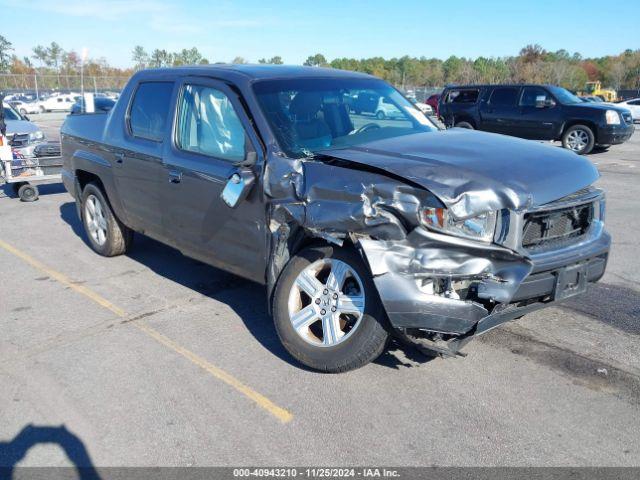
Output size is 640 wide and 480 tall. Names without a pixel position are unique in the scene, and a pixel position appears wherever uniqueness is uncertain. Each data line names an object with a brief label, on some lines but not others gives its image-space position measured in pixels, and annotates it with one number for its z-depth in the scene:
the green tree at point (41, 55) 88.94
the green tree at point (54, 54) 88.81
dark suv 15.42
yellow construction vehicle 51.92
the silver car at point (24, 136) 11.08
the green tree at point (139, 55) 84.72
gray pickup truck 3.17
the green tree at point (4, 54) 77.31
